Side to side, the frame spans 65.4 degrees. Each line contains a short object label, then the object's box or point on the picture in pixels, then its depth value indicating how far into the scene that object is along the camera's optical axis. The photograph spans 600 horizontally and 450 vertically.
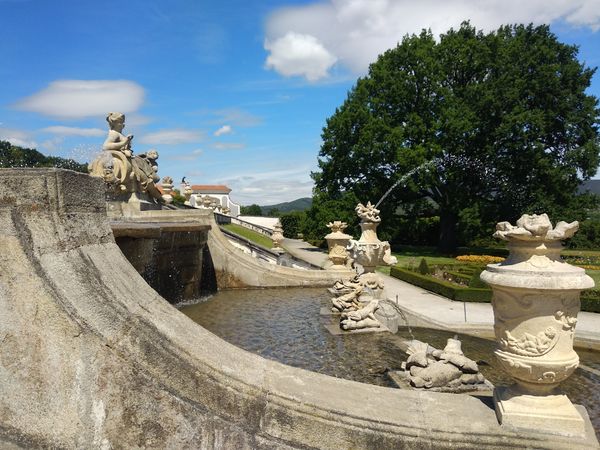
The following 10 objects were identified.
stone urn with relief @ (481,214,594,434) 2.86
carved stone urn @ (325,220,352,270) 15.95
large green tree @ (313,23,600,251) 29.80
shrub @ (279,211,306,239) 51.88
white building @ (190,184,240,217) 78.88
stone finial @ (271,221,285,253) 27.09
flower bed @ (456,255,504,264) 25.76
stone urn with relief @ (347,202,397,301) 10.62
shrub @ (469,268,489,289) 16.53
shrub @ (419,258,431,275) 21.23
